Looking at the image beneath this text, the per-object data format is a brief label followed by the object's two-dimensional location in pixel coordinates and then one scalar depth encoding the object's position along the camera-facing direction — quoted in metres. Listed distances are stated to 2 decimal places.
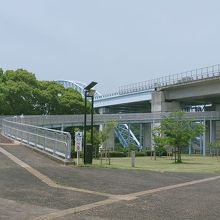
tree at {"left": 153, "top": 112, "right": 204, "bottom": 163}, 24.27
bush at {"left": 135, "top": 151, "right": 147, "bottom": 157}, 36.63
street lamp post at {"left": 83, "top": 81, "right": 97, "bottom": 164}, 15.00
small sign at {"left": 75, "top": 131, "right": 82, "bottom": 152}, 14.53
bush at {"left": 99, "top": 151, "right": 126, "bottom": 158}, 33.35
